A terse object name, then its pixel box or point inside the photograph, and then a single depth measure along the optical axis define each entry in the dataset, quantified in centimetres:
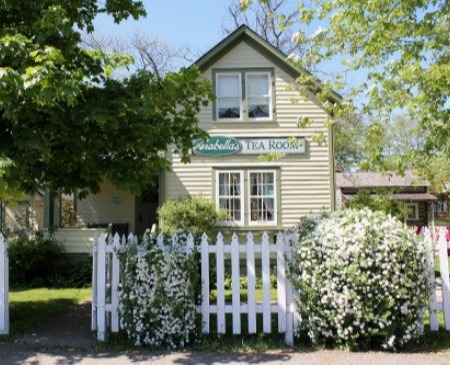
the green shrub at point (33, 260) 1263
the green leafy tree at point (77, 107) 563
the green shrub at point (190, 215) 1316
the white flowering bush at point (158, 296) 593
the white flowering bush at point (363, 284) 564
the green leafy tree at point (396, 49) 945
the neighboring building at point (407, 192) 3700
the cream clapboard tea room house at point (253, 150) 1448
